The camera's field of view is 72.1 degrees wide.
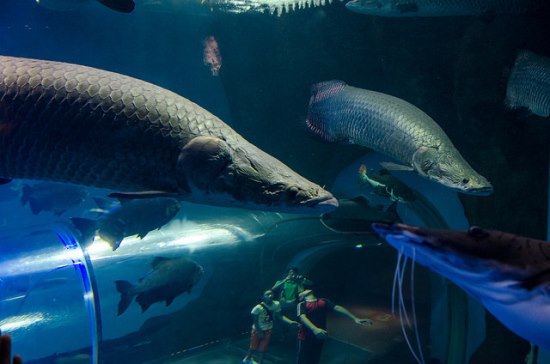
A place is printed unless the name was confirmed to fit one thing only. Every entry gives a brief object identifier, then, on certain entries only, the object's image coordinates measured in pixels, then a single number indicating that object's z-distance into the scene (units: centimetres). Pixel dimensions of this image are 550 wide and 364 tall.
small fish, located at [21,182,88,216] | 845
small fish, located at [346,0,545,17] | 420
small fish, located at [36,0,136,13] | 826
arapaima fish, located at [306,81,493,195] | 361
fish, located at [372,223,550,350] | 131
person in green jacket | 498
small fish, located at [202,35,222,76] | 800
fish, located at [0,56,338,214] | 265
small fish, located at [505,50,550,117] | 364
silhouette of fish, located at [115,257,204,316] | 491
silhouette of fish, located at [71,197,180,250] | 531
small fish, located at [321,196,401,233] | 512
